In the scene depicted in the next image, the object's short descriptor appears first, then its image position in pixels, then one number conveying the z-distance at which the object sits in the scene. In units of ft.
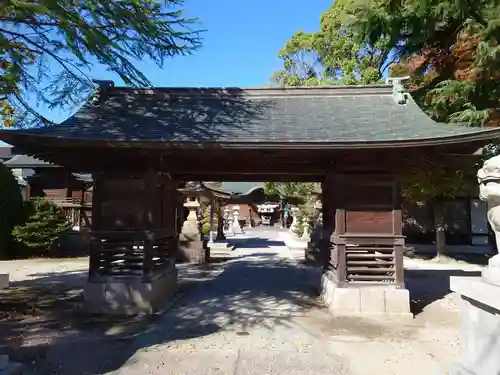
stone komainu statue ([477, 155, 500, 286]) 11.51
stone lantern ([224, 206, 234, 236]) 127.34
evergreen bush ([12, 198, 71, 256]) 54.85
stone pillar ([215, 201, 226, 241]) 86.69
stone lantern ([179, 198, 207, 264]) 51.34
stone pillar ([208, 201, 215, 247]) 76.18
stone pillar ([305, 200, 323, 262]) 49.01
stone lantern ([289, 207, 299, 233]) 89.35
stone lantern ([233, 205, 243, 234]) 125.90
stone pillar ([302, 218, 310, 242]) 83.23
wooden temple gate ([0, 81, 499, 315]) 21.45
